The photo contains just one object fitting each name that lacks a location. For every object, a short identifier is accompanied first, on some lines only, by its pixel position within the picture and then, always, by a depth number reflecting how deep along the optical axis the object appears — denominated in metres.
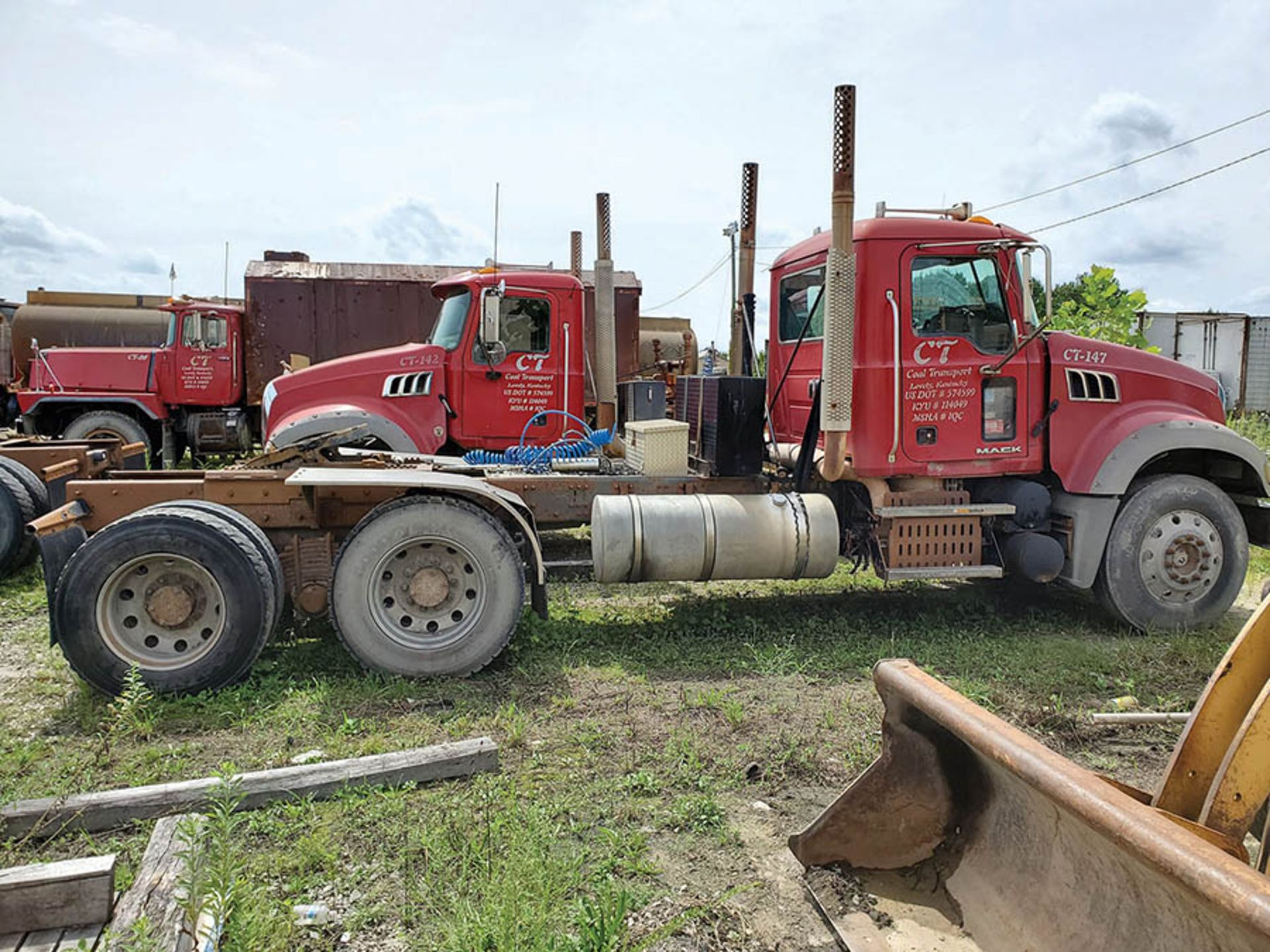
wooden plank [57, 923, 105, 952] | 2.51
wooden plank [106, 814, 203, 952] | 2.48
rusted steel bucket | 1.83
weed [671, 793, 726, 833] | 3.37
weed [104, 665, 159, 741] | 4.06
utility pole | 7.50
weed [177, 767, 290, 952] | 2.53
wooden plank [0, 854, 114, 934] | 2.55
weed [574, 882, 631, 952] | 2.52
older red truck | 12.69
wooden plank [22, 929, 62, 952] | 2.51
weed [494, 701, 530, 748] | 4.11
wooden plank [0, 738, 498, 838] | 3.23
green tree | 14.16
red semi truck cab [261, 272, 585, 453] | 7.63
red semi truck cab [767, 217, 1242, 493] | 5.79
